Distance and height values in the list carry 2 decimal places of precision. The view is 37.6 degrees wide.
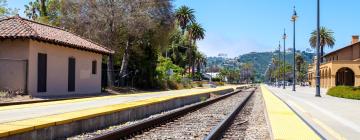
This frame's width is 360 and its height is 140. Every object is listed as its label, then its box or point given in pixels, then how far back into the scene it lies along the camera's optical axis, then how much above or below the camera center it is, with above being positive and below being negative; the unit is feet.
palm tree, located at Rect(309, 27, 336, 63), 394.32 +29.92
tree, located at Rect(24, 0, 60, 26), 170.35 +23.83
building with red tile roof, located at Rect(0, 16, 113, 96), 88.84 +3.62
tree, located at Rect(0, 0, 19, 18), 167.08 +21.94
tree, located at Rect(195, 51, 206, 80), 514.03 +19.19
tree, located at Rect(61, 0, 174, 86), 151.02 +16.66
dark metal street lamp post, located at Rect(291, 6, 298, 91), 177.27 +20.86
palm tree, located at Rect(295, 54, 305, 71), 614.34 +21.19
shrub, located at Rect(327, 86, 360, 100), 106.52 -2.90
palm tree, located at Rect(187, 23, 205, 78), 407.36 +35.91
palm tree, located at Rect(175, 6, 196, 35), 382.83 +45.79
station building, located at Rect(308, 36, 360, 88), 259.19 +5.40
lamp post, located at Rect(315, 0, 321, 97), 116.96 +5.38
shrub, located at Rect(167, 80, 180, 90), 215.06 -2.52
